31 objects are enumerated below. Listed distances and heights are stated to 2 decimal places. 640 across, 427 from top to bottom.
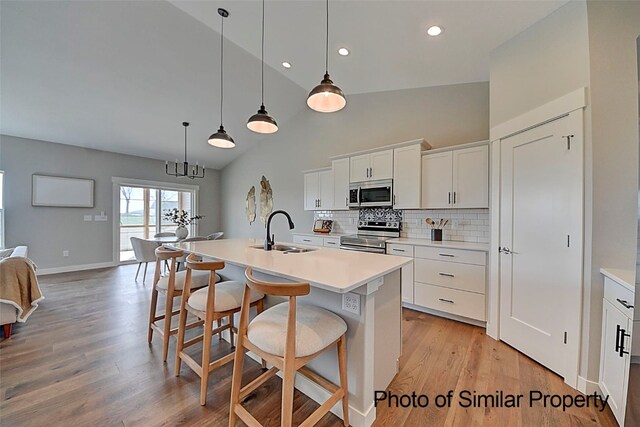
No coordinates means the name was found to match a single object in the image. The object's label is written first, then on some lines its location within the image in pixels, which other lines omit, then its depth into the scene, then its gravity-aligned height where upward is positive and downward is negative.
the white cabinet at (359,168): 3.91 +0.73
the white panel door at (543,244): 1.80 -0.24
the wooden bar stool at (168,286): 2.01 -0.65
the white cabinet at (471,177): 2.93 +0.45
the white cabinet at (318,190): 4.51 +0.42
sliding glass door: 5.86 -0.01
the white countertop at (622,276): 1.35 -0.36
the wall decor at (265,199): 6.04 +0.32
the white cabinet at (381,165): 3.64 +0.73
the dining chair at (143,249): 4.32 -0.67
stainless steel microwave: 3.66 +0.30
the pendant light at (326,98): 1.73 +0.88
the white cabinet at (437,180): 3.18 +0.45
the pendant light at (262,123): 2.27 +0.86
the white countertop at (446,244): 2.71 -0.37
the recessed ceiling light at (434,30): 2.36 +1.78
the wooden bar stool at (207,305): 1.62 -0.67
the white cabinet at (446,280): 2.68 -0.77
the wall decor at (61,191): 4.65 +0.36
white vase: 4.54 -0.41
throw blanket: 2.41 -0.78
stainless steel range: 3.39 -0.35
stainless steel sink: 2.30 -0.36
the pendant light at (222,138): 2.74 +0.81
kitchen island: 1.39 -0.59
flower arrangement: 6.53 -0.16
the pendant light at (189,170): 6.46 +1.11
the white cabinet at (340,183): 4.19 +0.51
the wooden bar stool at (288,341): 1.14 -0.65
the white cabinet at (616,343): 1.36 -0.76
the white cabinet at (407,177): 3.38 +0.51
